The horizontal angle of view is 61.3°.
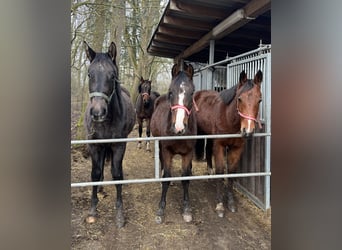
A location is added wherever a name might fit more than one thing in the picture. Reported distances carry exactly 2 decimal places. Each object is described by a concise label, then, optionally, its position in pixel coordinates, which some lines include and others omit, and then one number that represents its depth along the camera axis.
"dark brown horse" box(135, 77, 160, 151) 6.60
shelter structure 3.11
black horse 2.38
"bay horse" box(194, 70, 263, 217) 2.64
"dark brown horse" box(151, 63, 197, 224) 2.57
